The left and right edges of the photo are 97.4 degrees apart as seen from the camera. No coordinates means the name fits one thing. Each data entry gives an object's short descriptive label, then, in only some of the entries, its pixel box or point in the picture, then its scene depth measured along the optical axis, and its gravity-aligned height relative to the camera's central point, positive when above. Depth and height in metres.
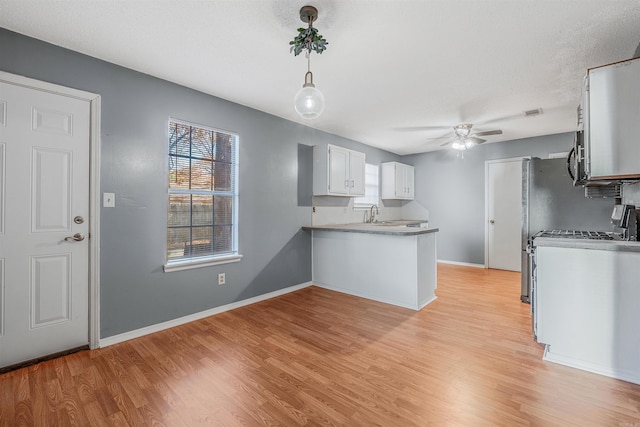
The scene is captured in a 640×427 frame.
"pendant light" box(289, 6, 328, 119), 1.76 +1.09
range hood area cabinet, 1.78 +0.62
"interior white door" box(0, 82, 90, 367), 2.03 -0.07
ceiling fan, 4.05 +1.12
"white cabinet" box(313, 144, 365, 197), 4.11 +0.66
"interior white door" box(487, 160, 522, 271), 5.10 +0.01
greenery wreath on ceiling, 1.79 +1.14
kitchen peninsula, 3.25 -0.62
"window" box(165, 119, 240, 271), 2.90 +0.20
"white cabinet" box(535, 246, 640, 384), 1.87 -0.67
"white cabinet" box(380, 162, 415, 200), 5.74 +0.70
